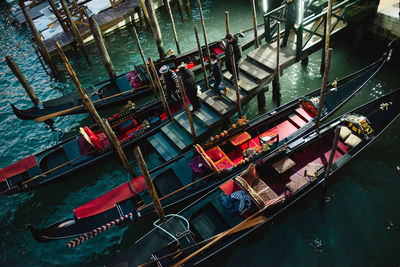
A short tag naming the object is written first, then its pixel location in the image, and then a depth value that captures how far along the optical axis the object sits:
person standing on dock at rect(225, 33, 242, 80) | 8.57
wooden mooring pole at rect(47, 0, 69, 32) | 14.88
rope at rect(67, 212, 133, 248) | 6.68
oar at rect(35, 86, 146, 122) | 10.66
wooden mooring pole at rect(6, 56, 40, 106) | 11.09
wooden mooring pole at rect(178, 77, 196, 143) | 7.92
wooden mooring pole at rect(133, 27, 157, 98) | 10.94
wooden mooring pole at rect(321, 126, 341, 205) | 6.09
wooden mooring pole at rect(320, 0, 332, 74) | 9.07
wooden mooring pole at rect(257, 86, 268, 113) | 10.39
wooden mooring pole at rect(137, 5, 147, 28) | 17.08
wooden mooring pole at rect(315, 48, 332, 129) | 7.11
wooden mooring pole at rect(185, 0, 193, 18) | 17.44
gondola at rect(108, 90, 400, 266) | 6.38
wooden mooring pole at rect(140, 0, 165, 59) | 12.34
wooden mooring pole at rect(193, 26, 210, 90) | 10.04
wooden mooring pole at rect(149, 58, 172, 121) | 8.87
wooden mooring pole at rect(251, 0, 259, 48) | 10.21
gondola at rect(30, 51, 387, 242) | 7.26
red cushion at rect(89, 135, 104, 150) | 9.21
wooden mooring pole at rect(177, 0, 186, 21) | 16.88
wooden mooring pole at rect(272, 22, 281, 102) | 9.36
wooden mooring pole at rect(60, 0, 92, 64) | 13.70
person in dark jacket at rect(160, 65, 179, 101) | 9.46
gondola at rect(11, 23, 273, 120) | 10.90
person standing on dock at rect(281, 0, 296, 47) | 9.03
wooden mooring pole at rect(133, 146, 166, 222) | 5.91
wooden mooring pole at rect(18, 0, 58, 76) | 13.06
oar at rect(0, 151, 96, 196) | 8.49
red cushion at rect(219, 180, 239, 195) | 7.42
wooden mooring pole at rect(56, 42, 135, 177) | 7.89
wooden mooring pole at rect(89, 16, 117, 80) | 11.33
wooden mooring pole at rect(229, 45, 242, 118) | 8.25
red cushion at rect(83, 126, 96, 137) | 9.34
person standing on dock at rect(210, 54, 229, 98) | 9.00
